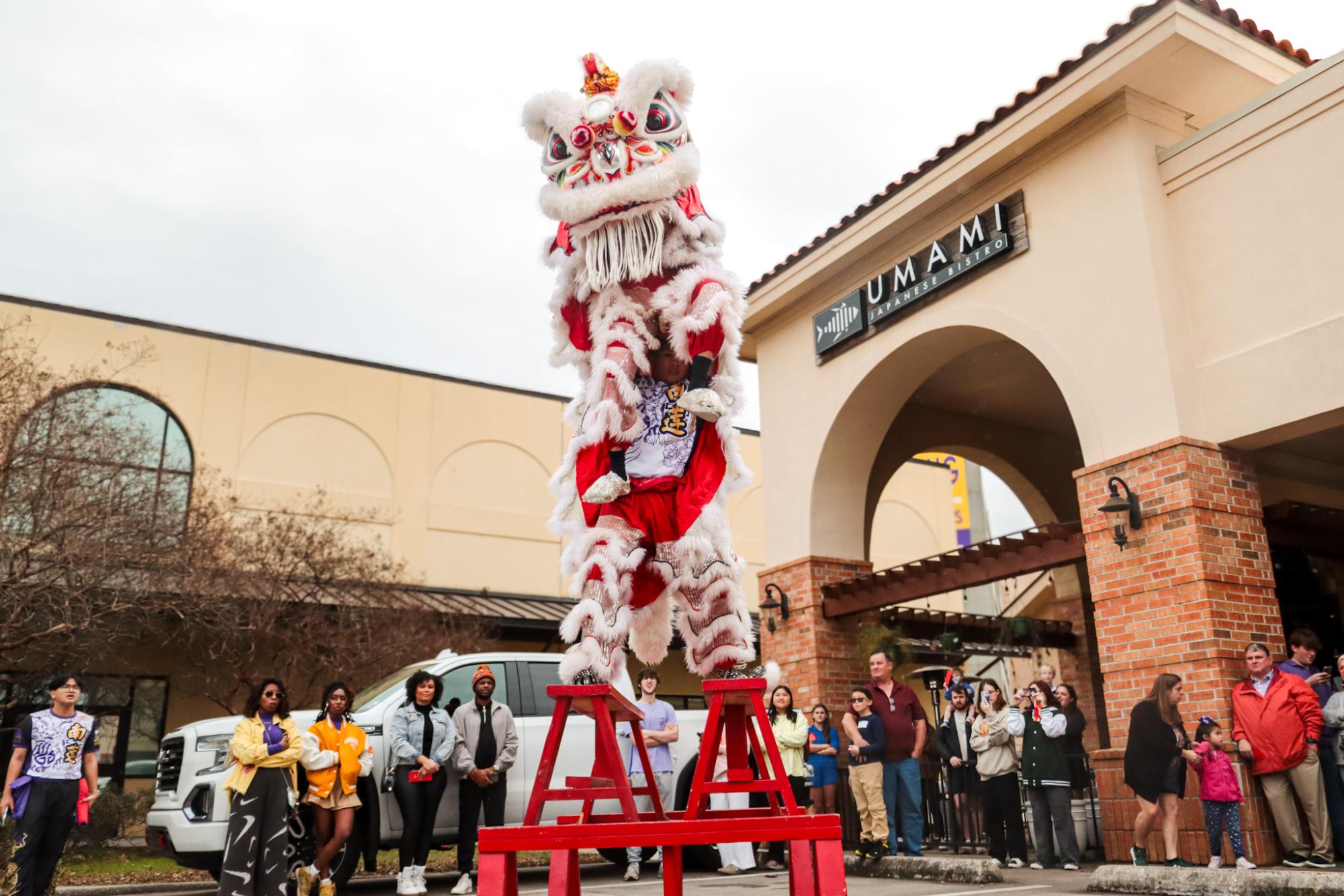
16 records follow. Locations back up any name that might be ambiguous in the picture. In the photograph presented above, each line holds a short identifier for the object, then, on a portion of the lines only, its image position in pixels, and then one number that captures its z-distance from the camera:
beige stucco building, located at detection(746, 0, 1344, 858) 7.66
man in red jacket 6.96
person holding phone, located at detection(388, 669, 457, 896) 7.46
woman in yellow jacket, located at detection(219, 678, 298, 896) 6.18
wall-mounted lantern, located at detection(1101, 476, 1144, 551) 8.04
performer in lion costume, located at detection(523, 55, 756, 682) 3.73
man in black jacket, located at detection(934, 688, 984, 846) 9.14
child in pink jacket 6.97
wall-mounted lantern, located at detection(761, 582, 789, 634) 11.57
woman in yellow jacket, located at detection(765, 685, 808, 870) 8.74
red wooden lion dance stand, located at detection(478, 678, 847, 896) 3.04
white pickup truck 7.34
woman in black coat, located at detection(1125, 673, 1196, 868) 6.97
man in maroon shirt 8.50
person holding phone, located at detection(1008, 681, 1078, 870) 7.99
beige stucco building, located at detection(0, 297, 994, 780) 17.00
